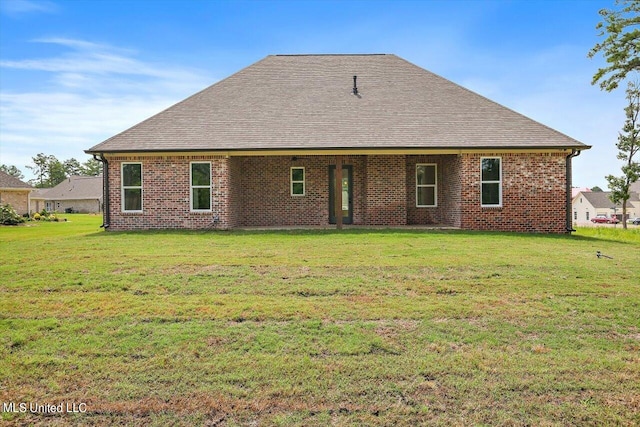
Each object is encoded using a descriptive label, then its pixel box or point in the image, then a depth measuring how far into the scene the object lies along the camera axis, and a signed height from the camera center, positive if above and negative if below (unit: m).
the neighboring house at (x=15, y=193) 32.06 +1.61
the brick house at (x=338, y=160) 13.95 +1.73
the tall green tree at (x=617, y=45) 17.38 +6.68
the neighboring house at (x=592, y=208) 75.31 +0.23
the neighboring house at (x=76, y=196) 55.06 +2.27
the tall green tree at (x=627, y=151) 30.66 +4.10
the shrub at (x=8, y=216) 24.97 -0.10
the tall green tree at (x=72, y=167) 90.25 +9.70
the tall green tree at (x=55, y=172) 81.88 +7.81
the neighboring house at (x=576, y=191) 79.88 +3.37
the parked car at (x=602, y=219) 70.19 -1.67
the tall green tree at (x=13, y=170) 95.44 +9.76
